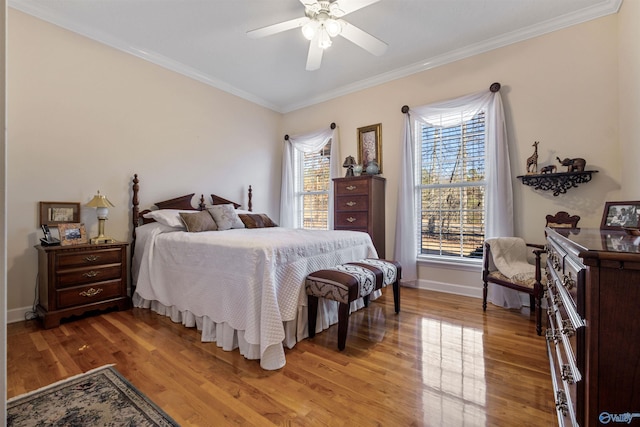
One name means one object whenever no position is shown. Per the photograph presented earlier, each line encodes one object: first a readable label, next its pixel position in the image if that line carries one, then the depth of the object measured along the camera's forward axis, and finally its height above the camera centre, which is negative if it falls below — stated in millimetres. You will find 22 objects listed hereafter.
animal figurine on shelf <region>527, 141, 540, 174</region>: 2844 +524
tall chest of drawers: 3660 +107
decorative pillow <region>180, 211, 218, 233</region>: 3082 -87
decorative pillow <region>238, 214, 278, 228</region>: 3805 -97
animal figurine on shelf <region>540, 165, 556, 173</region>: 2750 +438
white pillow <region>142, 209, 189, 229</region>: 3074 -37
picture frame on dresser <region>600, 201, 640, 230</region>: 1745 -11
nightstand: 2463 -625
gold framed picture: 4039 +1015
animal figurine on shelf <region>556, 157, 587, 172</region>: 2615 +468
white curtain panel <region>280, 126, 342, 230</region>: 4719 +798
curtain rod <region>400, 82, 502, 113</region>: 3066 +1388
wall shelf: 2650 +330
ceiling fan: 2250 +1615
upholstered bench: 2018 -542
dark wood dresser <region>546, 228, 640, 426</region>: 733 -332
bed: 1898 -518
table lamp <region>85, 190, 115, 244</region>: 2834 +28
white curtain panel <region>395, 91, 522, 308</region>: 2996 +435
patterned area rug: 1340 -989
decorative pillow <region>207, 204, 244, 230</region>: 3404 -41
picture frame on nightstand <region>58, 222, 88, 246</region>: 2633 -192
